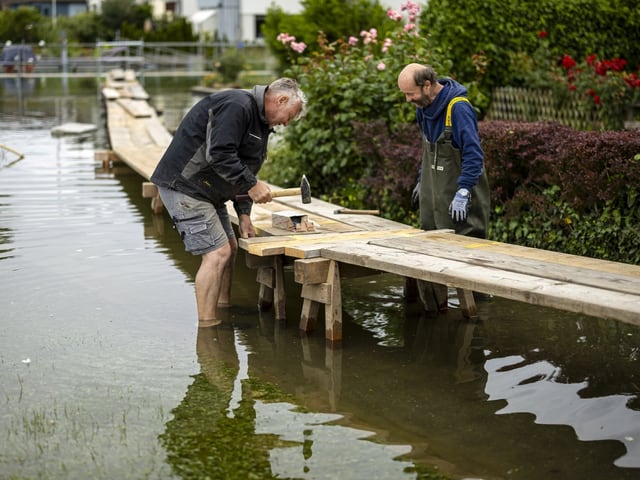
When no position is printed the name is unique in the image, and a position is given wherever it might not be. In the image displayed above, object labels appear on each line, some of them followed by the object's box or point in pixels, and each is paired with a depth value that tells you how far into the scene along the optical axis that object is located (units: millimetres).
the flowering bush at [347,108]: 10422
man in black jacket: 6250
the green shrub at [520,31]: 13148
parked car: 36531
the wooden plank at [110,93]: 22938
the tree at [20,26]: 50469
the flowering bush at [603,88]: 13281
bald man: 6699
